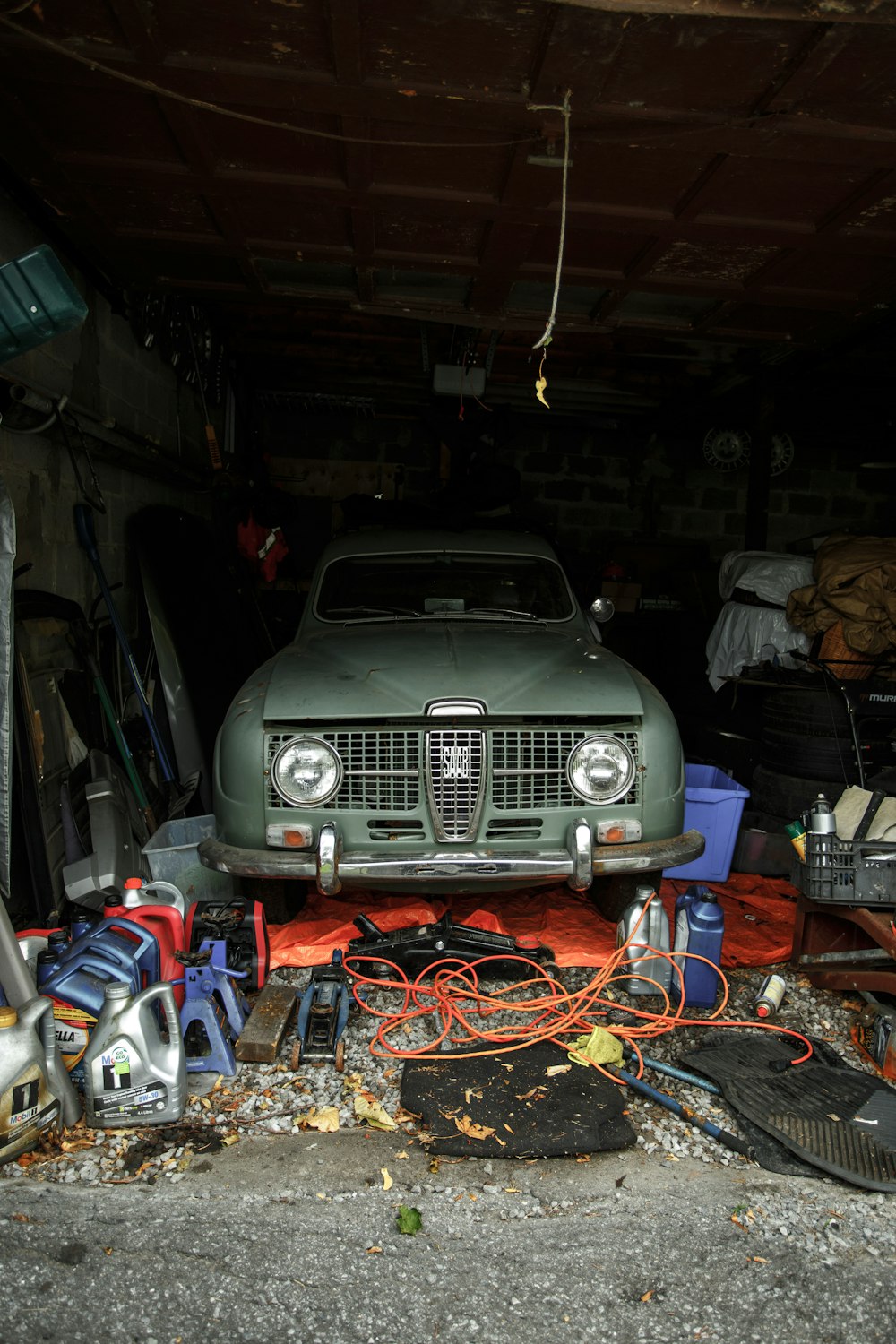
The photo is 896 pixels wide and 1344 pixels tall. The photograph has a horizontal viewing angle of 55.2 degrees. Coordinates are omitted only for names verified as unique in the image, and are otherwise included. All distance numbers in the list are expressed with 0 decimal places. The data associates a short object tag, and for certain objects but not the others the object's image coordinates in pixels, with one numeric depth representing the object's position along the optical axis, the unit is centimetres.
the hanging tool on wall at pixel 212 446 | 683
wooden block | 272
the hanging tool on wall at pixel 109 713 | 438
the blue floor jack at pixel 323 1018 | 274
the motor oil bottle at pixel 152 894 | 290
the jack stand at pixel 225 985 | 276
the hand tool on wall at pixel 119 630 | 456
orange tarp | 349
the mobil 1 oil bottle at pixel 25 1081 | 216
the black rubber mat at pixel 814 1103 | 227
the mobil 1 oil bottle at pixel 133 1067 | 234
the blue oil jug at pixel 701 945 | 316
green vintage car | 315
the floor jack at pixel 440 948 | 328
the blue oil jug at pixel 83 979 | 253
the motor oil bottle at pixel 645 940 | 321
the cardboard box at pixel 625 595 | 806
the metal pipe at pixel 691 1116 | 236
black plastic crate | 303
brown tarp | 533
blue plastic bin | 425
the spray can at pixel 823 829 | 306
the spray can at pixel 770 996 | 308
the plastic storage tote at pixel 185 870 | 374
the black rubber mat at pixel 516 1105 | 235
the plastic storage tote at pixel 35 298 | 288
